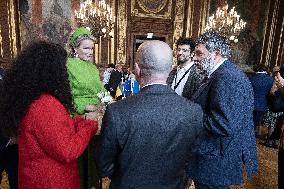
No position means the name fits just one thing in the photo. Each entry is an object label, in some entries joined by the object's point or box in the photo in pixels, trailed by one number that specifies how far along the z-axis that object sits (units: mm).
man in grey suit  1271
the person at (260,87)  6121
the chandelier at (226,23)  9273
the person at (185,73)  3025
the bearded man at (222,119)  1845
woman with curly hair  1436
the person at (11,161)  2312
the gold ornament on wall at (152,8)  10586
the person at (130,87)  3494
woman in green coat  2078
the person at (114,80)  6462
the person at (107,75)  7492
